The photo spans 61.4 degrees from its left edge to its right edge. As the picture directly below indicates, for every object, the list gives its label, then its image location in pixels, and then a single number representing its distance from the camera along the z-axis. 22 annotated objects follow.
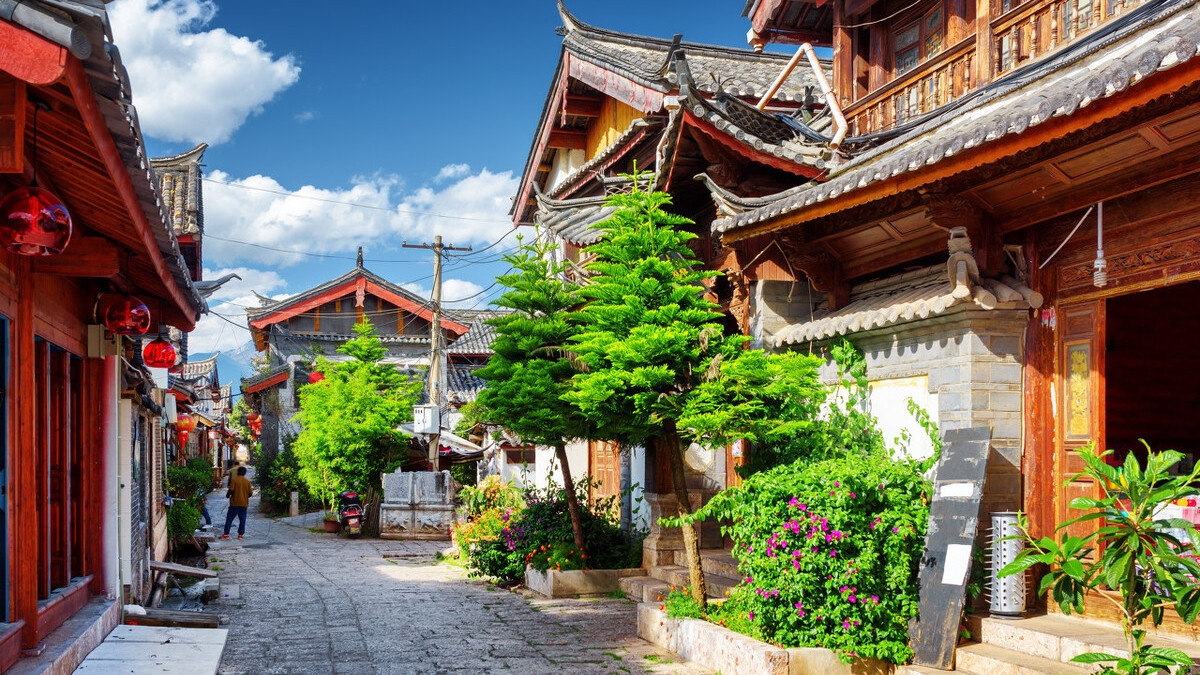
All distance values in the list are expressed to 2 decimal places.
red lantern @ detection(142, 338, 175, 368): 10.41
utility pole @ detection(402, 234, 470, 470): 23.55
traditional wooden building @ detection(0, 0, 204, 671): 3.85
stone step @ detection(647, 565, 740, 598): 10.32
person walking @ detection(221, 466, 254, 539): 21.28
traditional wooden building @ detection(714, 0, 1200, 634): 6.43
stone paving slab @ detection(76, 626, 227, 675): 6.78
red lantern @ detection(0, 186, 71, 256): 4.87
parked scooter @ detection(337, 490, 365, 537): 22.47
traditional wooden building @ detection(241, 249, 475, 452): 34.94
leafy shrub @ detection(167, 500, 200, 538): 15.94
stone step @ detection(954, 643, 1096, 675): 6.42
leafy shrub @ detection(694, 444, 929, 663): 7.34
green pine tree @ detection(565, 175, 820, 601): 8.46
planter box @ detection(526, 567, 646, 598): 12.23
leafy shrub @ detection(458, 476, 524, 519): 17.52
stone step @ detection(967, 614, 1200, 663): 6.40
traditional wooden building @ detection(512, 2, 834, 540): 10.17
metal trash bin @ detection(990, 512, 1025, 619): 7.23
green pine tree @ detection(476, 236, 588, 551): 11.84
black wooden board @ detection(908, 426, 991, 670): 7.04
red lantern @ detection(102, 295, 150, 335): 8.34
